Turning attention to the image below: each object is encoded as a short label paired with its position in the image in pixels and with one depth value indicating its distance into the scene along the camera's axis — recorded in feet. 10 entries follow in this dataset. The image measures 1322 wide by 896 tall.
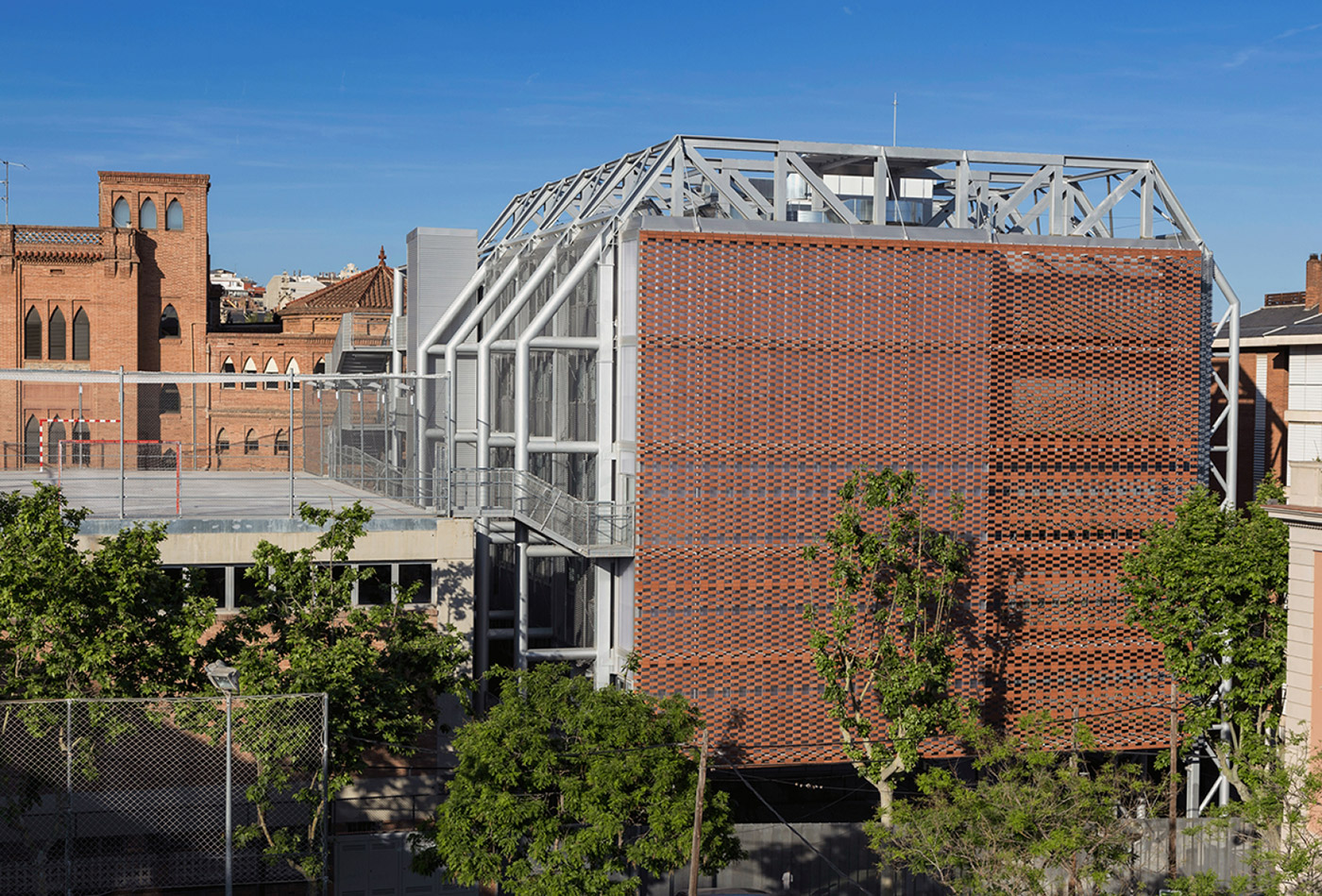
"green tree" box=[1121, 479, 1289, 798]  90.33
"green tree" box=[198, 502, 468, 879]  65.36
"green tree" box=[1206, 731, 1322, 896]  68.69
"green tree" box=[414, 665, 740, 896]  69.56
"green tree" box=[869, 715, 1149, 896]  71.46
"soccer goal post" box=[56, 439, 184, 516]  159.74
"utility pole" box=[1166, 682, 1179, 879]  78.02
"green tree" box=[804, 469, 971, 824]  86.58
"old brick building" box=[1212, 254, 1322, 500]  143.84
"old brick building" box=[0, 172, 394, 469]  227.61
